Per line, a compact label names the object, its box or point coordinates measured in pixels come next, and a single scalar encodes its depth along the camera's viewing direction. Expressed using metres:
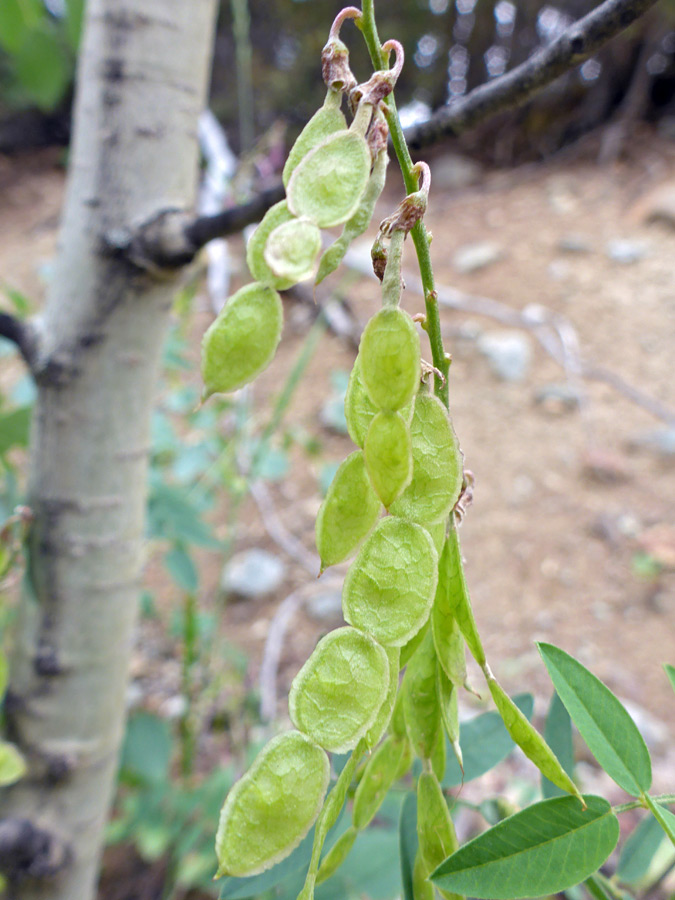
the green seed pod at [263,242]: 0.07
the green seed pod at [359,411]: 0.07
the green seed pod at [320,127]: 0.07
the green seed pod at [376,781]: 0.08
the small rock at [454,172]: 0.89
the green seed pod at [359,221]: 0.07
